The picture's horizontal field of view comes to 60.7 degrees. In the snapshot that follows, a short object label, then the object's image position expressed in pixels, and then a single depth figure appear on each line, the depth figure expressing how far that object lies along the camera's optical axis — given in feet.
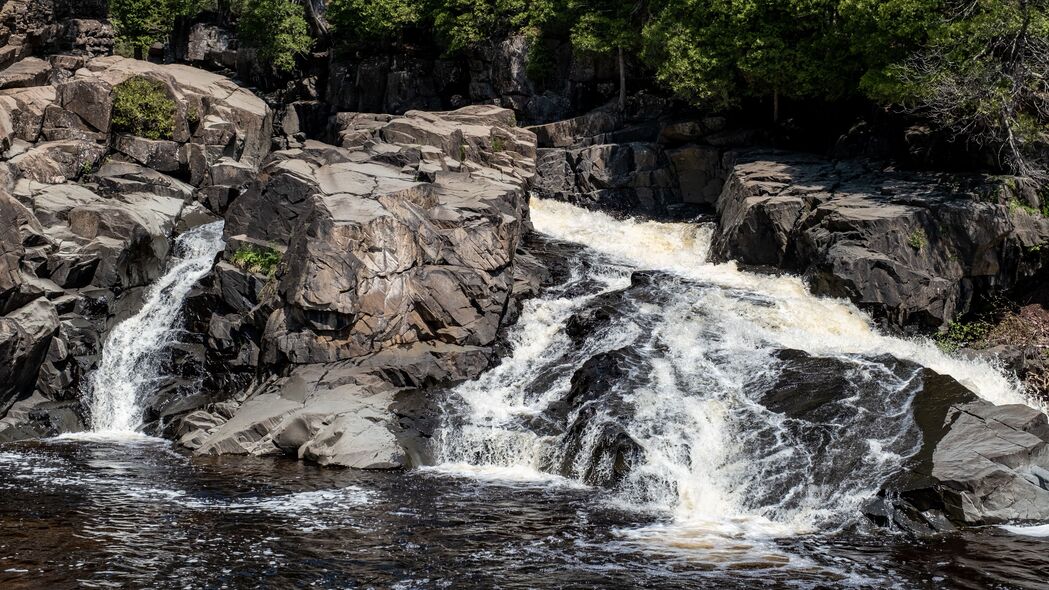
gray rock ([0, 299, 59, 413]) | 81.61
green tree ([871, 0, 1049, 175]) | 89.10
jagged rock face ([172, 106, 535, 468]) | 75.72
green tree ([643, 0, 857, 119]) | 114.01
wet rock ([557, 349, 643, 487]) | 66.44
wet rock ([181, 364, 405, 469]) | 71.56
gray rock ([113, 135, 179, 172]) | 121.19
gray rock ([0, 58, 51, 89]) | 126.07
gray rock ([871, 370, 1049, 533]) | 56.95
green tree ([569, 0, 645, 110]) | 144.77
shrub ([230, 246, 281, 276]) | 94.84
